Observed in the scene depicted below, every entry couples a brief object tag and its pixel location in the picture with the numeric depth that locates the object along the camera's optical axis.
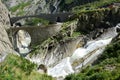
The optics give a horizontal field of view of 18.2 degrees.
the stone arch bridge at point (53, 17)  133.52
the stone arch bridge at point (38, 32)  111.75
